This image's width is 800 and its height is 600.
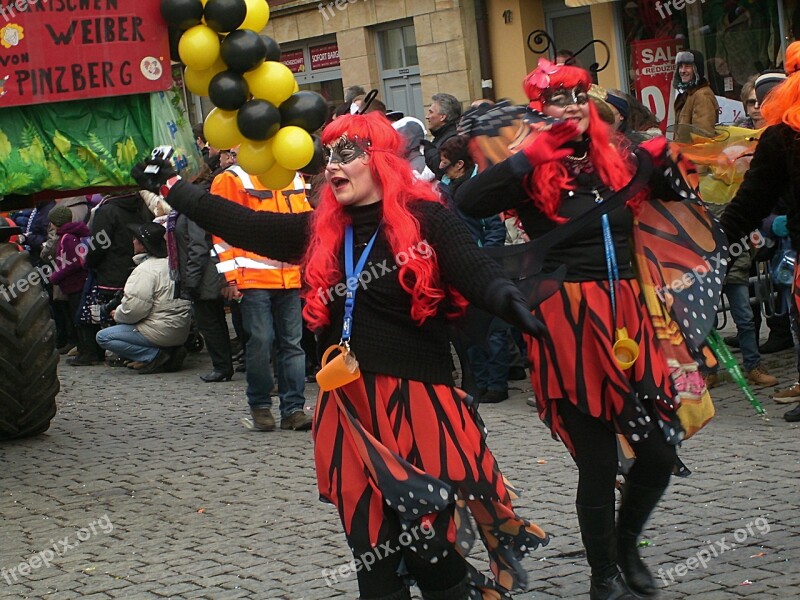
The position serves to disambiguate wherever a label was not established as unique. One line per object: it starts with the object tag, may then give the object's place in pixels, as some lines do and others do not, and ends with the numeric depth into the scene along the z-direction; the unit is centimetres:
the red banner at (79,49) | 659
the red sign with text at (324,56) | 2073
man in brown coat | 1209
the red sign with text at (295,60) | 2122
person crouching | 1138
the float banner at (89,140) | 687
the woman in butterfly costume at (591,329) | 461
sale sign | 1598
